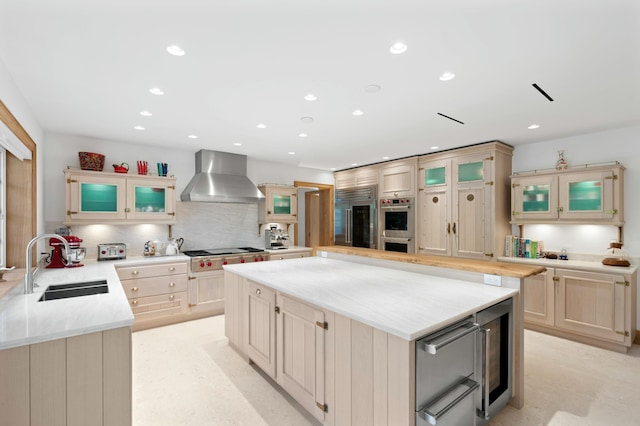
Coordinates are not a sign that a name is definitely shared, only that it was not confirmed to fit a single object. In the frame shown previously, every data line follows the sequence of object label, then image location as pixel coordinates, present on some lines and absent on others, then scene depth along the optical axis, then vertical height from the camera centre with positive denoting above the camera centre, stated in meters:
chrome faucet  2.11 -0.50
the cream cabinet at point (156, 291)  3.66 -1.02
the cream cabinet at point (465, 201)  4.06 +0.16
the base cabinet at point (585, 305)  3.10 -1.04
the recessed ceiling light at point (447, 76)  2.13 +0.99
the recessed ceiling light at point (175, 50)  1.81 +1.00
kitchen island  1.46 -0.70
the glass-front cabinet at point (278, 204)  5.19 +0.14
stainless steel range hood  4.39 +0.48
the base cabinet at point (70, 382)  1.38 -0.84
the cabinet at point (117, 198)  3.60 +0.18
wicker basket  3.71 +0.64
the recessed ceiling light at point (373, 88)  2.34 +0.99
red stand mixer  3.17 -0.45
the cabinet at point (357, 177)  5.66 +0.70
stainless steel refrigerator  5.55 -0.09
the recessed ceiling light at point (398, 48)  1.77 +1.00
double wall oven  4.93 -0.21
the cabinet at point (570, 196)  3.37 +0.21
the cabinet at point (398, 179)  4.98 +0.58
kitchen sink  2.27 -0.63
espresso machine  5.22 -0.48
